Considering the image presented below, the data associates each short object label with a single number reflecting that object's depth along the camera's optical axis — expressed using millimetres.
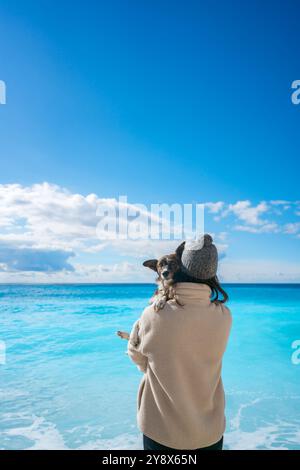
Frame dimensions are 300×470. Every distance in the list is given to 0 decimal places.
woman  1368
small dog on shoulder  1386
